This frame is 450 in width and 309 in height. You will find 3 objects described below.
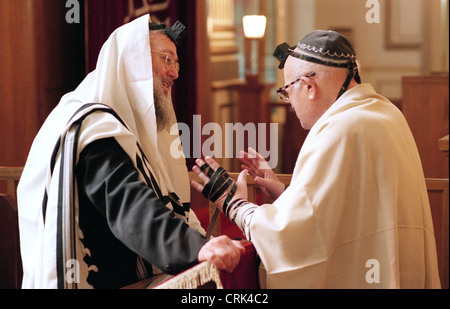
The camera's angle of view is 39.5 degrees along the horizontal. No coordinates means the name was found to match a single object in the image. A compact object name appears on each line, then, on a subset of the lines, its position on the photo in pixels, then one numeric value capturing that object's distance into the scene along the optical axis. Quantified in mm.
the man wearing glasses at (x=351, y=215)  2271
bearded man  2137
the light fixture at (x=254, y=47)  8477
